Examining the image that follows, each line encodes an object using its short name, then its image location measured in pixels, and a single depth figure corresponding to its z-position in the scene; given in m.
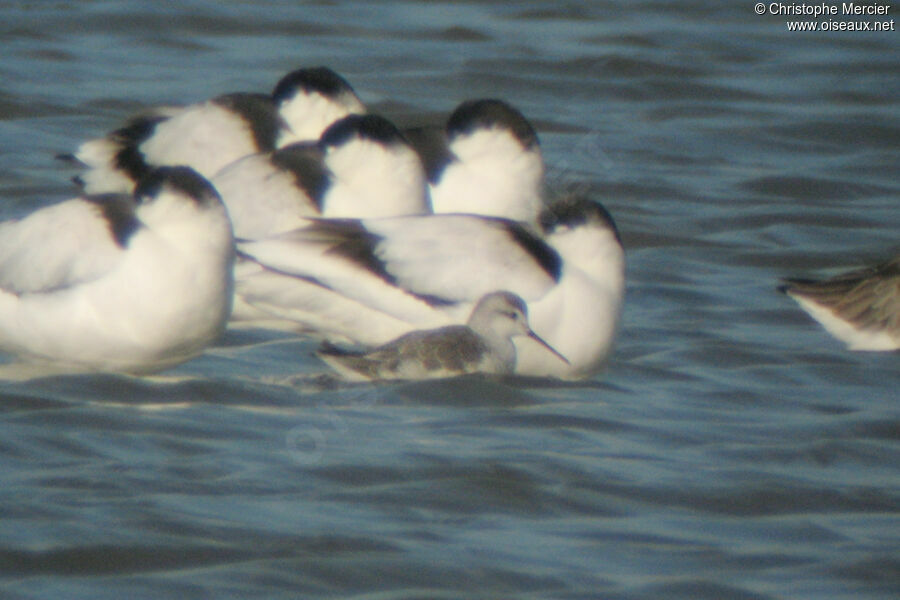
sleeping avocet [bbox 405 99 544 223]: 19.95
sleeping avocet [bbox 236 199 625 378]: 15.67
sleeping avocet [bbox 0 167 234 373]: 14.91
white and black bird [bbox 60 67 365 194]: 20.33
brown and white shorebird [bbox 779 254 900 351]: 17.69
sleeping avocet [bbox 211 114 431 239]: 18.28
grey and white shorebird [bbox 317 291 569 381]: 15.01
